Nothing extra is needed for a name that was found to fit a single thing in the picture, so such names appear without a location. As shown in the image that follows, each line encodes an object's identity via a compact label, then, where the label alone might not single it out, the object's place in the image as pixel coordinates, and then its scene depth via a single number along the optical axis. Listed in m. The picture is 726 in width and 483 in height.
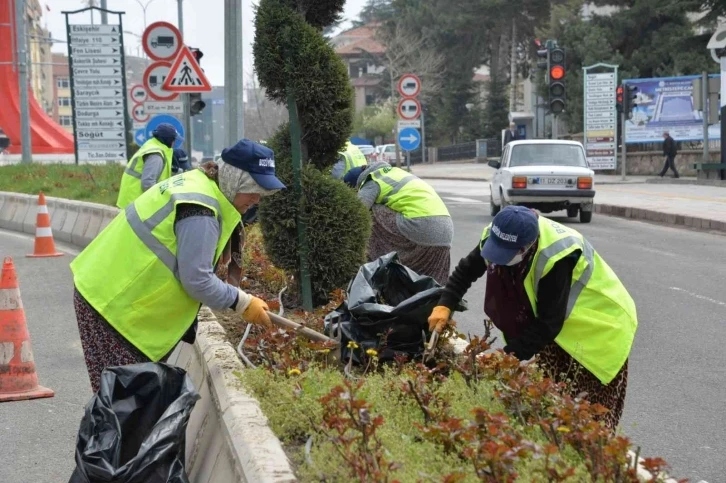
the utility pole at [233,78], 12.23
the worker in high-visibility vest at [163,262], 4.74
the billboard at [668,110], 37.06
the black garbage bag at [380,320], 5.64
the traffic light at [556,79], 27.69
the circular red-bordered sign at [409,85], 28.00
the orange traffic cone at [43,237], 14.71
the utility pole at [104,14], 31.84
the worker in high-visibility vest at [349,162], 9.59
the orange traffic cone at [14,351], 7.30
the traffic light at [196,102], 17.31
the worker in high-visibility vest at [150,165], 10.98
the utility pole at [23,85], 29.77
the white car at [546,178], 20.69
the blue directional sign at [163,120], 17.20
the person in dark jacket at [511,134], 39.06
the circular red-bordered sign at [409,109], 28.58
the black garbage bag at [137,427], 4.21
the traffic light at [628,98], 32.75
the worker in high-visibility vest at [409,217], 8.02
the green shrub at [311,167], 7.77
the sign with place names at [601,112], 35.56
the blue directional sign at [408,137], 28.84
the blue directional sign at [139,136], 22.41
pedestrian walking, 35.46
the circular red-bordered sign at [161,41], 16.33
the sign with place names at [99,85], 20.91
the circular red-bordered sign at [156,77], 16.66
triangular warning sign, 15.05
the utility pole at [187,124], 16.61
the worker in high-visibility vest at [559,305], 4.73
